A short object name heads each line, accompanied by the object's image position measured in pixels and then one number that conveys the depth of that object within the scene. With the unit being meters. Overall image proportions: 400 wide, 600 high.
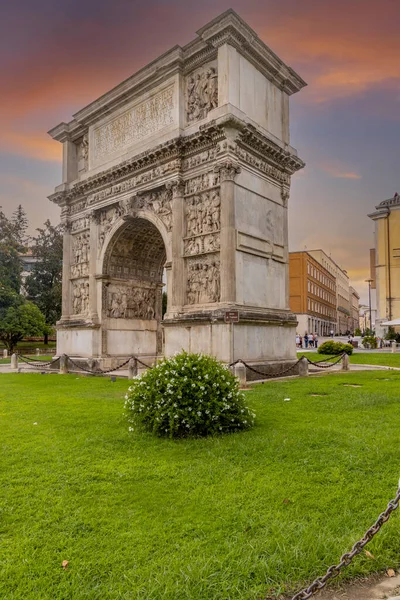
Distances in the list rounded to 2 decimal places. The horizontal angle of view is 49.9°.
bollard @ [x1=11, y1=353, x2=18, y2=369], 23.03
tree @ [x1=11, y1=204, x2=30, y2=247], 48.78
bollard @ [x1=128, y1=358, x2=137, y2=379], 16.41
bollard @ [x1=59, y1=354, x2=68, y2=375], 20.11
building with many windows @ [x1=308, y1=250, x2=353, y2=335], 79.31
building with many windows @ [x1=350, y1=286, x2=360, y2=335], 127.24
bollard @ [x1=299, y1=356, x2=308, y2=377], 17.14
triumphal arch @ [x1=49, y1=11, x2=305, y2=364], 16.16
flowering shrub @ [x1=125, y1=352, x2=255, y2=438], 7.04
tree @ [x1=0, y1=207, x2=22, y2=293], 40.48
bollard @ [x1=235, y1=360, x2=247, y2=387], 13.75
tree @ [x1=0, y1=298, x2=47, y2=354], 35.62
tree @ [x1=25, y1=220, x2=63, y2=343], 45.16
